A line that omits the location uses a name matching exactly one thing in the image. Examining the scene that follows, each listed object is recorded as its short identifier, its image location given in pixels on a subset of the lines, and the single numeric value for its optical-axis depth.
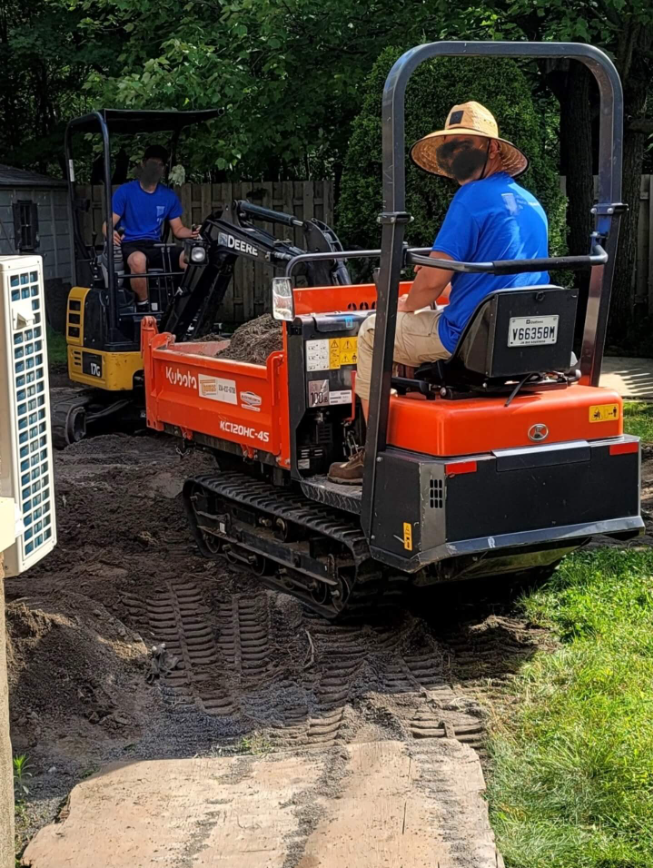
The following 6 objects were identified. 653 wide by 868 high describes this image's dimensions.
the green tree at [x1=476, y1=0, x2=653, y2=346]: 12.55
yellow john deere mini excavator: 9.12
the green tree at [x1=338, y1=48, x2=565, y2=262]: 12.03
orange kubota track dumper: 5.04
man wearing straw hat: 5.17
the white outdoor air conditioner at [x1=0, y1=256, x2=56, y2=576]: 3.44
